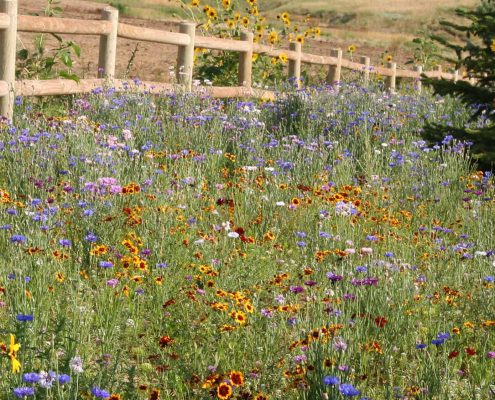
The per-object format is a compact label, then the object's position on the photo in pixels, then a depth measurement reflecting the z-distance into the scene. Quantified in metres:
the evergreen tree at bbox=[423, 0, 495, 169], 14.59
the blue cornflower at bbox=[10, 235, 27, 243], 7.04
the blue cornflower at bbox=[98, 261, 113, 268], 6.95
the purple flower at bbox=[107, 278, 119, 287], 6.91
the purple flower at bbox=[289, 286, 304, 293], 6.77
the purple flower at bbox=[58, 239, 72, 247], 7.36
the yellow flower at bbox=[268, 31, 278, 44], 24.46
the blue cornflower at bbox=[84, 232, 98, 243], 7.57
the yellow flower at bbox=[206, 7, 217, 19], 23.63
